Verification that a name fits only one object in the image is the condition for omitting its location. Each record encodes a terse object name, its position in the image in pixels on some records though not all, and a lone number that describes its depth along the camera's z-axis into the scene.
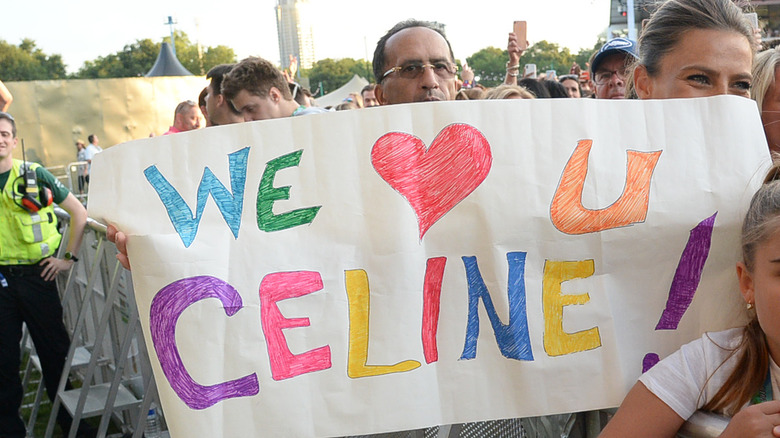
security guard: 4.34
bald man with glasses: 2.66
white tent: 27.35
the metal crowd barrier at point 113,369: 1.81
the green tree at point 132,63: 70.25
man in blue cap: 3.48
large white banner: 1.63
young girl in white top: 1.43
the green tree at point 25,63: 64.12
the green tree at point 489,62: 65.97
